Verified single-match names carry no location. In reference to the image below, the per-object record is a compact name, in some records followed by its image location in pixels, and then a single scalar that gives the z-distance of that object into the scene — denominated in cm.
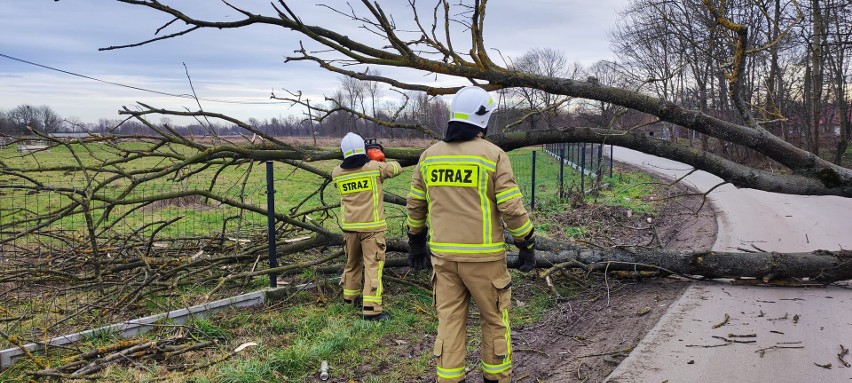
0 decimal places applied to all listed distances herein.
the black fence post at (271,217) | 595
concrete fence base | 424
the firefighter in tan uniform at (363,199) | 564
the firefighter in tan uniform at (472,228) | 354
